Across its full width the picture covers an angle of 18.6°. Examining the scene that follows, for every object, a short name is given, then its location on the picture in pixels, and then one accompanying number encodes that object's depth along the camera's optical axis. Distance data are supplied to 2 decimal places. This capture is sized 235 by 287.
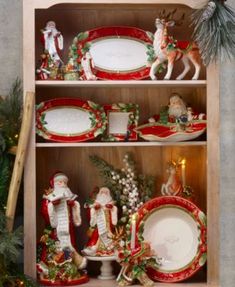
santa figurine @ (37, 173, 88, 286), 2.51
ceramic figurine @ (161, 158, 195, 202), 2.68
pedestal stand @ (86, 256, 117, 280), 2.62
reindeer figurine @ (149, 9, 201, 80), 2.53
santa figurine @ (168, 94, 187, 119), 2.60
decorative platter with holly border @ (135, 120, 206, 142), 2.53
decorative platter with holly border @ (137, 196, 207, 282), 2.56
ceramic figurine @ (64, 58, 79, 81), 2.54
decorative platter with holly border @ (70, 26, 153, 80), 2.60
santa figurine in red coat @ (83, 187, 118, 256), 2.60
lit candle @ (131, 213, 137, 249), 2.52
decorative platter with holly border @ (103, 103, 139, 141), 2.64
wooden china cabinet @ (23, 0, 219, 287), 2.69
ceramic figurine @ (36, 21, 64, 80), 2.55
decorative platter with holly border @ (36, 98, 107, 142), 2.57
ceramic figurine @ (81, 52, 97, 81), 2.55
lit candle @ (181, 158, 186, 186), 2.74
